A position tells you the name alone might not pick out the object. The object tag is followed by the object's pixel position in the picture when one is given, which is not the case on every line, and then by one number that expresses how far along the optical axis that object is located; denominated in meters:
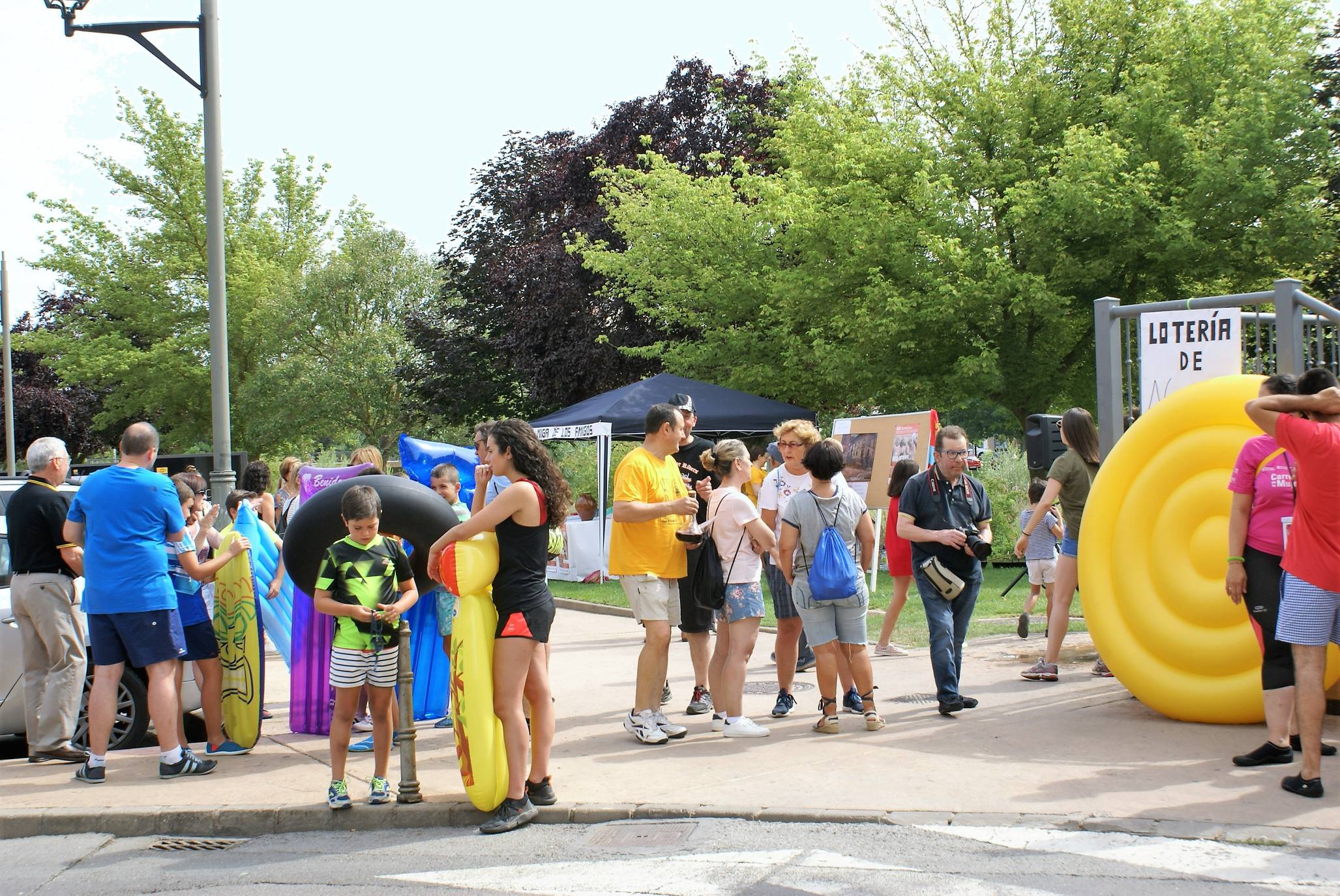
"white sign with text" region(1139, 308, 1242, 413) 7.36
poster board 13.48
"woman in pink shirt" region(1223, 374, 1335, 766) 5.70
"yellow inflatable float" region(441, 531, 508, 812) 5.25
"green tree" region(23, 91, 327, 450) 32.81
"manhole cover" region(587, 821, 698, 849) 5.04
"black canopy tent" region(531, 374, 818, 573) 17.09
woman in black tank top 5.32
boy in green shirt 5.66
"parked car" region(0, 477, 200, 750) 7.15
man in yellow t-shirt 6.61
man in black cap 7.22
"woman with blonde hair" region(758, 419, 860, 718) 7.46
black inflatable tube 6.46
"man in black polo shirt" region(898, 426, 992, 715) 7.29
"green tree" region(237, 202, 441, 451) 33.03
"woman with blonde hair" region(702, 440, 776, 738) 6.89
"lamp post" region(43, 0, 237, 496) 9.73
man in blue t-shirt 6.36
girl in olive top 8.26
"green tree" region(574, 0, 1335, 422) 18.39
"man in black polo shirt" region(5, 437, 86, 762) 6.88
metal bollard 5.66
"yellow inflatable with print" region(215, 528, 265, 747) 7.04
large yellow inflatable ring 6.55
